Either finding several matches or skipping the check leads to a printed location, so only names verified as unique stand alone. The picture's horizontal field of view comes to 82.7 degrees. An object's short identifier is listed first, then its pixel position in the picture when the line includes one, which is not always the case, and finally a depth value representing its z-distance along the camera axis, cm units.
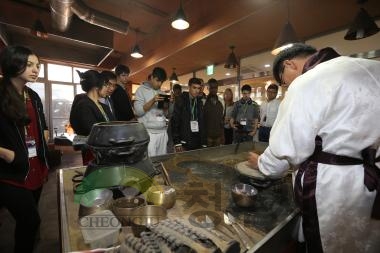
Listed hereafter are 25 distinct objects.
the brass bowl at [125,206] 74
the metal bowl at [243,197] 87
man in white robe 81
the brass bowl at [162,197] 85
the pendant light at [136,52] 473
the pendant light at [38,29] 356
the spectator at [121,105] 252
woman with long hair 117
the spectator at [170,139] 296
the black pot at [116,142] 94
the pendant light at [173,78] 646
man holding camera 244
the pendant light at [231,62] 411
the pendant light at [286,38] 271
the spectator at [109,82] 189
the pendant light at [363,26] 234
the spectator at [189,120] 266
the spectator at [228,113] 447
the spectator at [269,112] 362
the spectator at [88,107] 160
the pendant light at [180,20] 307
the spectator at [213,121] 330
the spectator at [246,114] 372
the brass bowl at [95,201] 76
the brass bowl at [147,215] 72
